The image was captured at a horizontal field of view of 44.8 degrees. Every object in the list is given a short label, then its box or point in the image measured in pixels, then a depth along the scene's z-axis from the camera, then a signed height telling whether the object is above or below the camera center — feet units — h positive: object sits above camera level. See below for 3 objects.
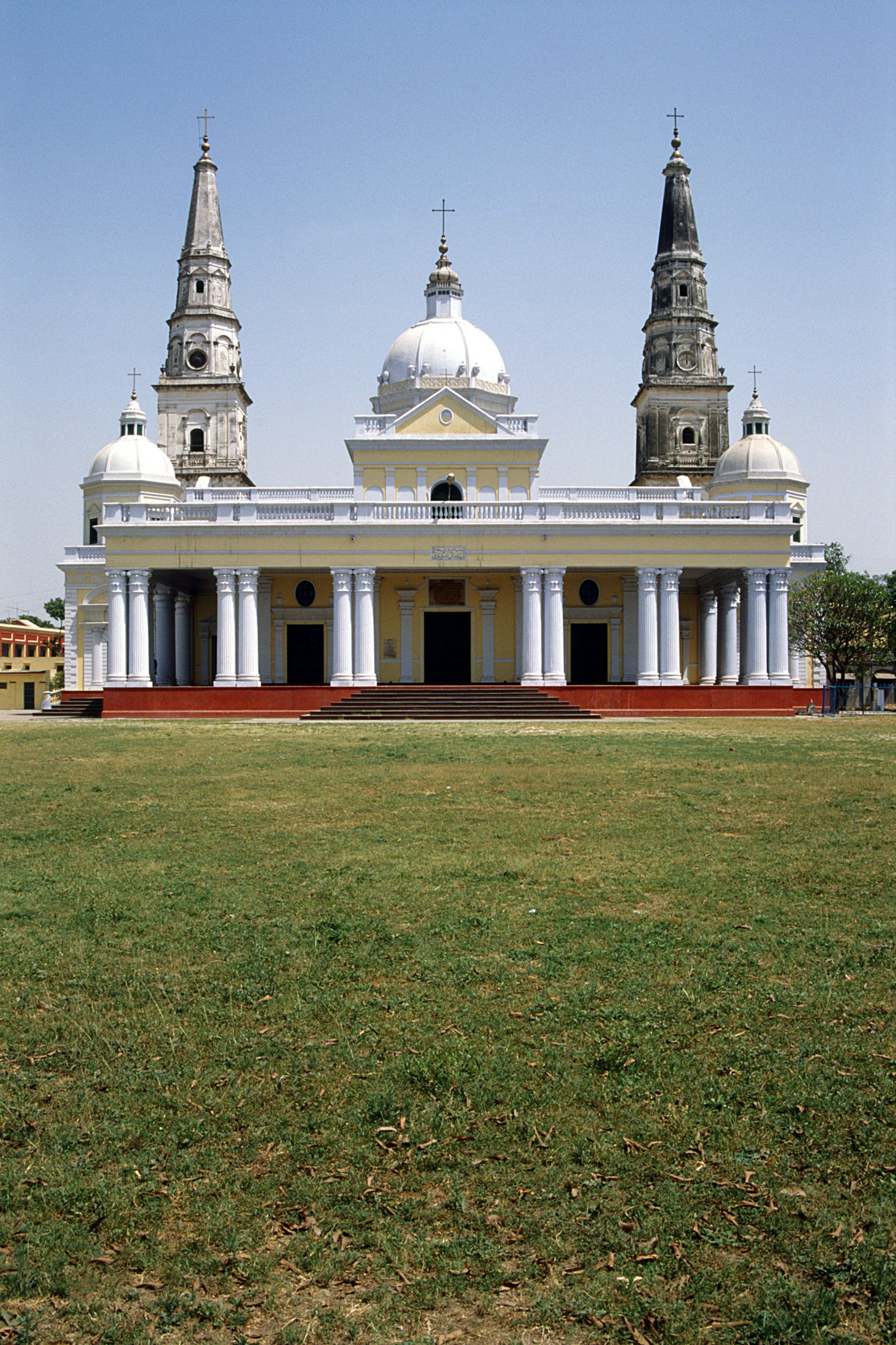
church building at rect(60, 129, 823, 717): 123.65 +11.47
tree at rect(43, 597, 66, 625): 399.85 +23.39
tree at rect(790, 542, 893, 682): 142.72 +7.06
